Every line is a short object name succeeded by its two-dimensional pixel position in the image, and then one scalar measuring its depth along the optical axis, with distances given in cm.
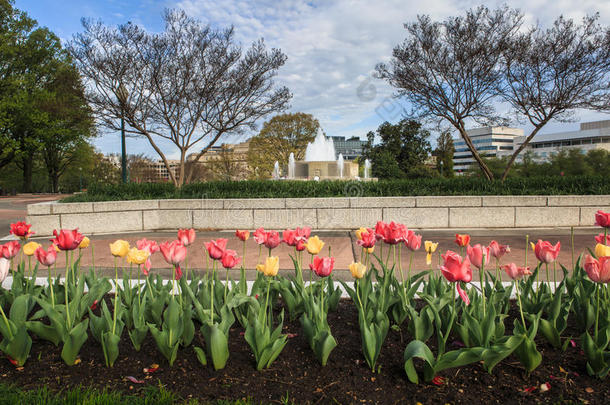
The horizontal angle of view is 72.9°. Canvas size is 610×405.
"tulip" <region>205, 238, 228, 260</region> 272
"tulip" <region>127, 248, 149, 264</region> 261
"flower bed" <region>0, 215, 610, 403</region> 239
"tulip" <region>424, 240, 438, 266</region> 312
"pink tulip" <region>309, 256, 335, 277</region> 255
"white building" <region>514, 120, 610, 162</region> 10731
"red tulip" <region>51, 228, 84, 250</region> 282
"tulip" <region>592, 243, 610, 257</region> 239
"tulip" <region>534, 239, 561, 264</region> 262
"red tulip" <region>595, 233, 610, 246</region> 307
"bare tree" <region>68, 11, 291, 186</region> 1313
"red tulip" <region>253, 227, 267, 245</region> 302
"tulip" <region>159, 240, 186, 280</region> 265
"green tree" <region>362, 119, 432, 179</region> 4556
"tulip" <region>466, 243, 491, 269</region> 251
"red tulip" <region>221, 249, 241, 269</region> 272
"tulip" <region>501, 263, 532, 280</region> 270
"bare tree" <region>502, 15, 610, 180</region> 1234
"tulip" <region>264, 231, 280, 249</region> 303
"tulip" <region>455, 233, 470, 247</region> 304
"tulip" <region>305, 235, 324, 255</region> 285
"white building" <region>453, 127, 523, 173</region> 14112
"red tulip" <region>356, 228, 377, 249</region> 292
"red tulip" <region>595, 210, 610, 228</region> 297
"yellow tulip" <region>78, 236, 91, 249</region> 328
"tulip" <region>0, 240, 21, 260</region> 300
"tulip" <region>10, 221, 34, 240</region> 356
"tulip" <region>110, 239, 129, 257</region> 268
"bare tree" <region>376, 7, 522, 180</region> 1287
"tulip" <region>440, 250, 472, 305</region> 233
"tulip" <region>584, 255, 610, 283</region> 228
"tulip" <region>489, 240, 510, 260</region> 280
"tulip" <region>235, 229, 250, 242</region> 323
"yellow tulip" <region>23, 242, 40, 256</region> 311
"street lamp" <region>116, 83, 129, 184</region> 1347
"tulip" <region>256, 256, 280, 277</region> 257
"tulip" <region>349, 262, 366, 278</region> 262
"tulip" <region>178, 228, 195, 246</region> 298
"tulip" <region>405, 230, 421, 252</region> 294
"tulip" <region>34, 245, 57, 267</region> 303
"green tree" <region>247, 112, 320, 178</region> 4581
